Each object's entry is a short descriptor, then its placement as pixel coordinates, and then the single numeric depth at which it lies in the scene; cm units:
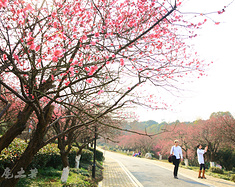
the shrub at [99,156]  2015
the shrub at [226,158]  2195
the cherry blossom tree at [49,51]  351
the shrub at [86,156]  1468
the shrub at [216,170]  1558
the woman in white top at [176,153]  928
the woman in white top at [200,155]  1024
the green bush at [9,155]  586
